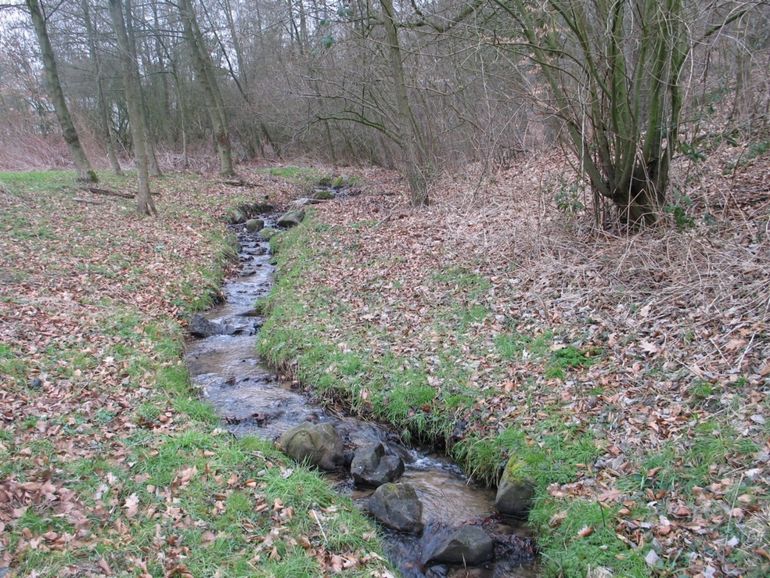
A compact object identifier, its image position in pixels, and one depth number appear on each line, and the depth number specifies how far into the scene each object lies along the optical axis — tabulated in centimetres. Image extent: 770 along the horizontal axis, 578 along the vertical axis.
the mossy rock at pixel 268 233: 1693
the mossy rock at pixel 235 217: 1827
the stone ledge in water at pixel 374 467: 597
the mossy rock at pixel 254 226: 1781
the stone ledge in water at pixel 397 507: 531
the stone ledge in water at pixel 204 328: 984
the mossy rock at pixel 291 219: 1772
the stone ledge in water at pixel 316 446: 622
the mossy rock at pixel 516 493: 536
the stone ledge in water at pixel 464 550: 480
